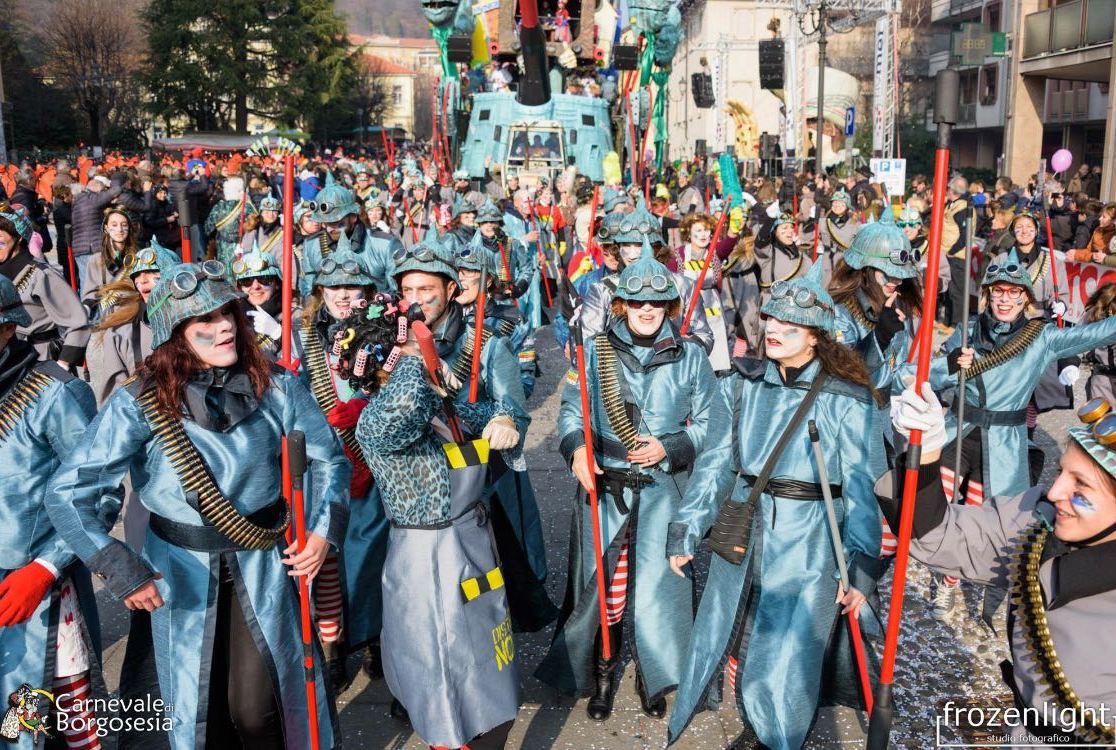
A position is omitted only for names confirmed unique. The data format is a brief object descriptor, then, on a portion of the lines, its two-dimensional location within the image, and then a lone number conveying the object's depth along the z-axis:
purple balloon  15.71
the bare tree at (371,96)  69.25
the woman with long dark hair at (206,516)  3.10
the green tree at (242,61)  53.22
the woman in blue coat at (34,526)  3.29
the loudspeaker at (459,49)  24.08
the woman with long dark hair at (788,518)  3.69
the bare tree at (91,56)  47.06
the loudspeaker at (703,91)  33.38
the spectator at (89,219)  11.82
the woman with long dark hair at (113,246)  7.32
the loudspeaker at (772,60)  24.12
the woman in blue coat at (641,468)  4.30
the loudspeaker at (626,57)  23.72
